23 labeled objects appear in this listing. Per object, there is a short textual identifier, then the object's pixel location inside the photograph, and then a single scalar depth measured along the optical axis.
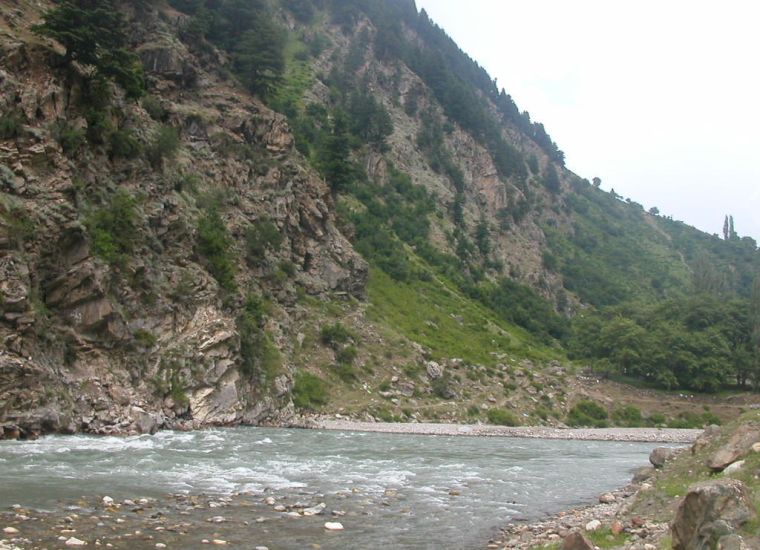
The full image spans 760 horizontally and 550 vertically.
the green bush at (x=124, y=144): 47.59
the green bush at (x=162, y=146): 51.81
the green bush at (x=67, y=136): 40.65
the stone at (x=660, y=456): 28.50
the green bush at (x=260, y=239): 61.06
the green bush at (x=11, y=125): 36.31
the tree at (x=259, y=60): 79.56
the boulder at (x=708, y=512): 9.25
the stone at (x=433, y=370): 66.65
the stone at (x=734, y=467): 15.57
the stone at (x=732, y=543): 8.38
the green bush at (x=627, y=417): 74.31
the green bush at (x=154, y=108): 59.84
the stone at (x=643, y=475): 25.92
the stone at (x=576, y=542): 11.26
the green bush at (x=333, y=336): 62.66
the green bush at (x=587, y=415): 70.00
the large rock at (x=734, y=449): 17.03
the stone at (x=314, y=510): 17.53
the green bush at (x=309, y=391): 53.03
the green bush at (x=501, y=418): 63.03
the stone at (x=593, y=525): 15.00
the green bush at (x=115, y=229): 40.50
